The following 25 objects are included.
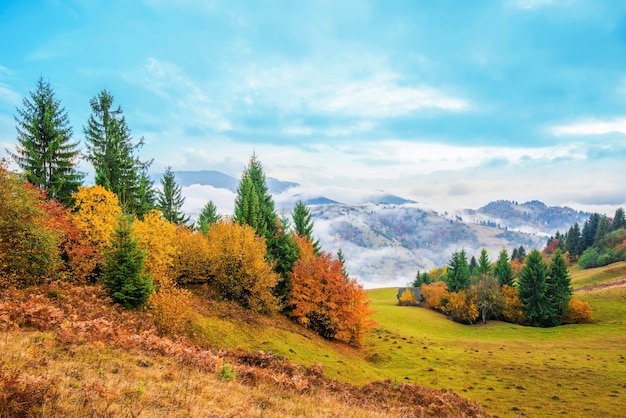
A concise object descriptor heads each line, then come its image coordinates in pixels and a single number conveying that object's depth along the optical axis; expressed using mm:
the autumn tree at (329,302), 45094
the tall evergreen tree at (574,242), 171750
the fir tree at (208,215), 75938
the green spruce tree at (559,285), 73062
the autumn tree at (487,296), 77938
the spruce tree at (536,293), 73062
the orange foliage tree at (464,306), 77025
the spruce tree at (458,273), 93438
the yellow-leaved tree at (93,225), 28891
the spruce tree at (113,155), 46469
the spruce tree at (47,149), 37625
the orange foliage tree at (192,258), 41469
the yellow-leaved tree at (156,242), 33125
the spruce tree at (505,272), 88000
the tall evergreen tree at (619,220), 174875
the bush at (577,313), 69062
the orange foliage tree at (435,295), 92875
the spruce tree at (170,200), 67312
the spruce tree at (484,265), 97875
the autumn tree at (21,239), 22000
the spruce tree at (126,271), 24844
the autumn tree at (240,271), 41375
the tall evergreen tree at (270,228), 51656
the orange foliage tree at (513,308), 76931
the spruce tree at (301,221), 67125
